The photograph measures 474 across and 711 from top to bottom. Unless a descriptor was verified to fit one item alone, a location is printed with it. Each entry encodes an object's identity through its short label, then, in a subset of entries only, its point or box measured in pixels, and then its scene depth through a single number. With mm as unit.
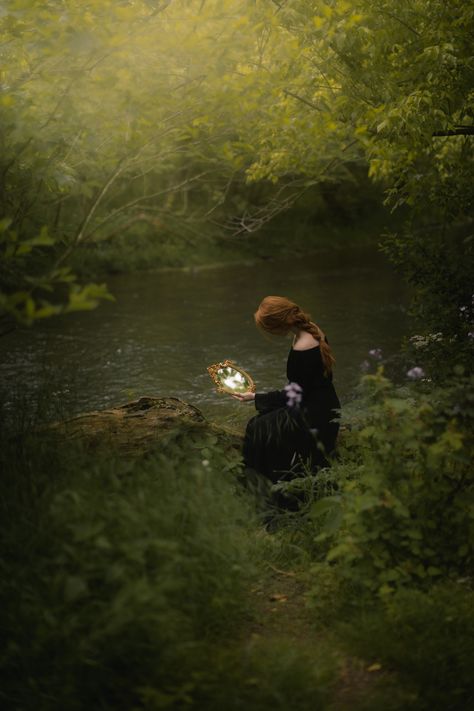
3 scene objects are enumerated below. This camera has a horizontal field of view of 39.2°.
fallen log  4965
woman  5539
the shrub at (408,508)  3467
